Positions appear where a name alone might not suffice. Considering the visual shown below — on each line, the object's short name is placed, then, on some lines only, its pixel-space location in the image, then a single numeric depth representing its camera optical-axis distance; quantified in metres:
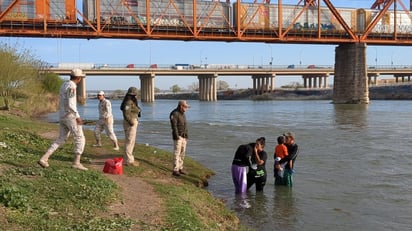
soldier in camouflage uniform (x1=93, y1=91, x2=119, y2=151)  15.34
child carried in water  12.30
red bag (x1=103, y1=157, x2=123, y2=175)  10.86
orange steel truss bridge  68.75
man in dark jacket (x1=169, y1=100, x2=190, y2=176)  11.70
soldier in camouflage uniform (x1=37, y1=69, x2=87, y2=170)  9.43
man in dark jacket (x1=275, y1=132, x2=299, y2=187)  12.17
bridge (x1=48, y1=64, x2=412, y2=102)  127.38
